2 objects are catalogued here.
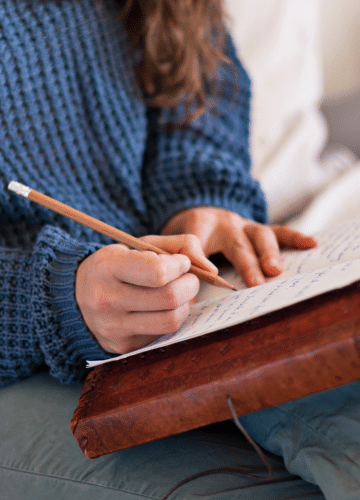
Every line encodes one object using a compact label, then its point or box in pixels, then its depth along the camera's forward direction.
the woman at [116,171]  0.93
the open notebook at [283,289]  0.86
